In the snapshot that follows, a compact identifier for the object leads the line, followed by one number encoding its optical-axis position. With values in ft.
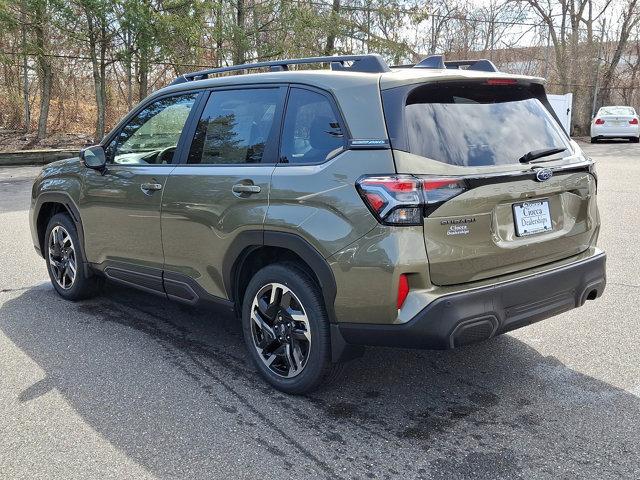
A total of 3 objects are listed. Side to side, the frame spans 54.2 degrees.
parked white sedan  81.20
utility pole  114.93
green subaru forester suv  9.82
